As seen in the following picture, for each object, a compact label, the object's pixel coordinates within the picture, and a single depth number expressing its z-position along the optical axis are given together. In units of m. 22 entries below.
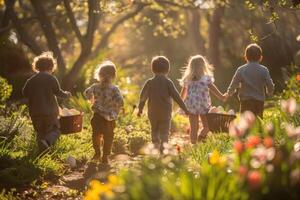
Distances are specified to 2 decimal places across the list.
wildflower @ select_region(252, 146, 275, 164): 5.95
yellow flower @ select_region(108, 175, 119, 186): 6.89
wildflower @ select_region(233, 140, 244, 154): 6.28
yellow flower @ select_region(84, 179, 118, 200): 6.73
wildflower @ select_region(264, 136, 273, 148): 6.07
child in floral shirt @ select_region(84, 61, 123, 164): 13.28
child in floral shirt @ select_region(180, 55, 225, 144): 15.34
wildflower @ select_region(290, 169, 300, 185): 5.67
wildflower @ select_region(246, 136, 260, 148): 6.25
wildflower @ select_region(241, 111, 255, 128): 6.53
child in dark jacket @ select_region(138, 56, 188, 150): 13.39
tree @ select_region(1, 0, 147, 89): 21.55
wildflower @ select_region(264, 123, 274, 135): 6.57
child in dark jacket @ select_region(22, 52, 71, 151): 13.44
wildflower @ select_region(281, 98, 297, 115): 6.98
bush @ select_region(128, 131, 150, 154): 15.87
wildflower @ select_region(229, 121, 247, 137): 6.55
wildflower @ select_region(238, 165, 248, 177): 5.90
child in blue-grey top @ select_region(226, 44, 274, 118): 13.70
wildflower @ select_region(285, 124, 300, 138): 6.60
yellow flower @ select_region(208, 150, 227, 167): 6.66
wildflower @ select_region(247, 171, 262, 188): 5.51
